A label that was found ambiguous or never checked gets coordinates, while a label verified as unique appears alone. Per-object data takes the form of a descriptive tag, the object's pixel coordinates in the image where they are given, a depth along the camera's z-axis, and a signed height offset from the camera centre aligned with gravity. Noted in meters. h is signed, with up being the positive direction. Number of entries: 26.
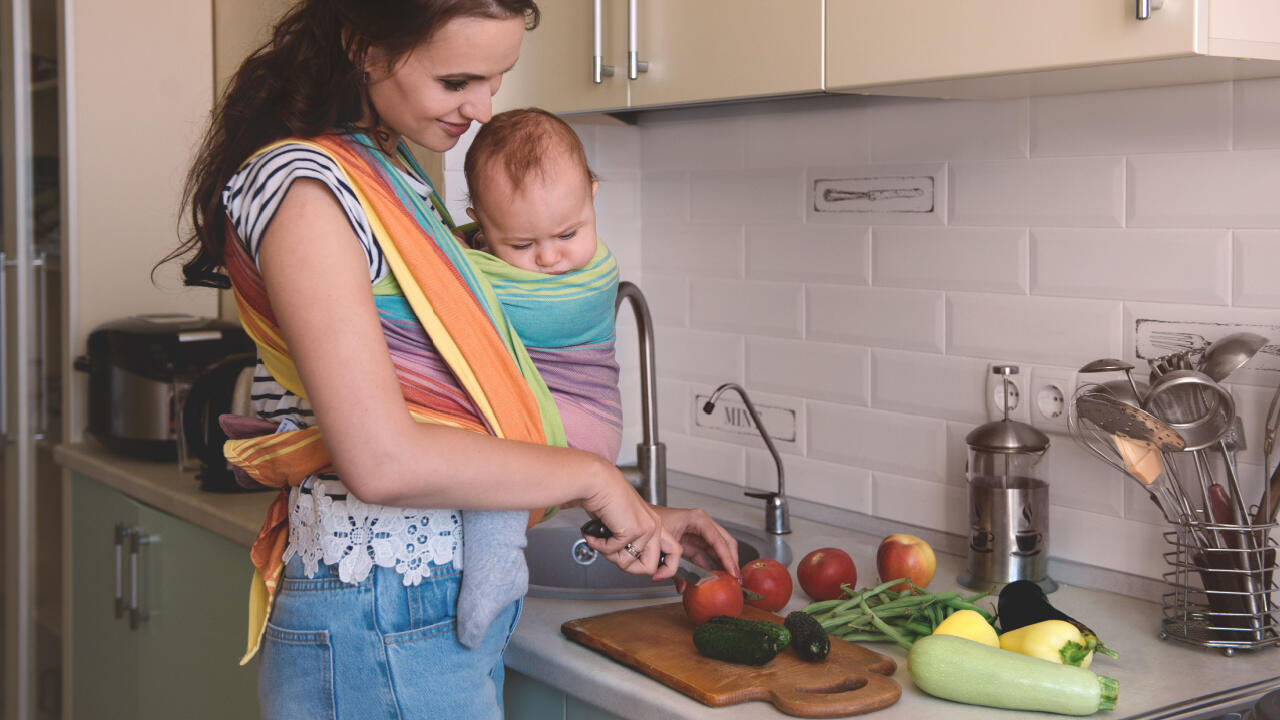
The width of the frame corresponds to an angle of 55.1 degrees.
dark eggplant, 1.29 -0.28
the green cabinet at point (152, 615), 2.00 -0.49
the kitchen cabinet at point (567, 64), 1.70 +0.42
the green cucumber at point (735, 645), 1.22 -0.30
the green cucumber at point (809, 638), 1.24 -0.30
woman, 1.03 -0.02
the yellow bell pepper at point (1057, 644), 1.22 -0.30
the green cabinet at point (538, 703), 1.33 -0.40
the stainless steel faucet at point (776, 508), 1.86 -0.25
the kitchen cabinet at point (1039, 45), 1.07 +0.29
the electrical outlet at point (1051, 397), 1.60 -0.07
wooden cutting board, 1.15 -0.33
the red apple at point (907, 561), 1.52 -0.27
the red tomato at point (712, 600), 1.36 -0.28
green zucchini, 1.13 -0.31
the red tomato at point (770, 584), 1.47 -0.29
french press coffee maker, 1.56 -0.21
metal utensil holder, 1.30 -0.26
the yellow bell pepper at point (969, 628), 1.26 -0.29
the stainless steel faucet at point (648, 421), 2.00 -0.12
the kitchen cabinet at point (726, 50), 1.40 +0.36
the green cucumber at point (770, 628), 1.24 -0.29
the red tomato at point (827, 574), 1.50 -0.28
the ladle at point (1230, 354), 1.33 -0.01
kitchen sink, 1.79 -0.32
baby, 1.19 +0.08
